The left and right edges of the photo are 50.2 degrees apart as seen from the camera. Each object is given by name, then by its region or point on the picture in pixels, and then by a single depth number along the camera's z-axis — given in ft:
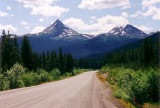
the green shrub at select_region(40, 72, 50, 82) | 109.80
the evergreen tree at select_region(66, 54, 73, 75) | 281.35
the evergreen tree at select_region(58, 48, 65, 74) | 273.54
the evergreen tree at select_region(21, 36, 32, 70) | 153.17
